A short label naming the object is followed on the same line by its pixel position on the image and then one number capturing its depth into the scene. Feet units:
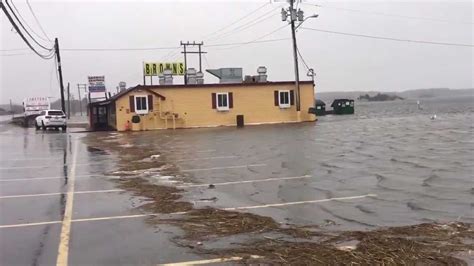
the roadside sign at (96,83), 207.47
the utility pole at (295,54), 140.15
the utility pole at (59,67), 173.37
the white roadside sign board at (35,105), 226.13
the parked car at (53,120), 140.26
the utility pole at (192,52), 200.46
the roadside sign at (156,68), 154.81
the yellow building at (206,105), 127.34
